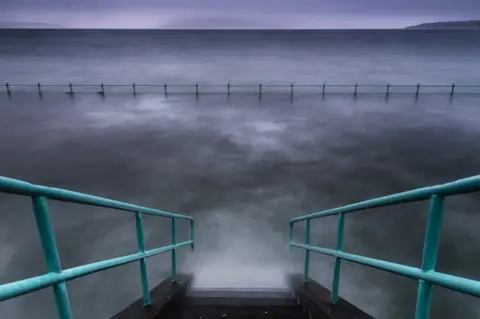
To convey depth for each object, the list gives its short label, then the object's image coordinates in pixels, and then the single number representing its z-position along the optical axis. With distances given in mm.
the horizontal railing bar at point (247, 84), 28116
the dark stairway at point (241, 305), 3471
